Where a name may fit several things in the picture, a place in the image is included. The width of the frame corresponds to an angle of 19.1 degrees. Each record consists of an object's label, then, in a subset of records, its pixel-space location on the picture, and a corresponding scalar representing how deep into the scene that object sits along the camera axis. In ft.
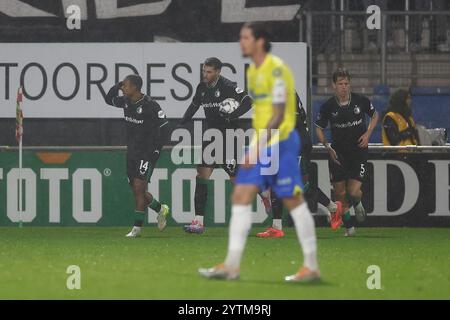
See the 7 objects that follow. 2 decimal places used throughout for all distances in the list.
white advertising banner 66.18
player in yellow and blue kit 33.40
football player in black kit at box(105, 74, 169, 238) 54.44
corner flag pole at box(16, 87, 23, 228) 58.80
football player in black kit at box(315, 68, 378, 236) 53.88
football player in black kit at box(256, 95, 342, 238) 53.83
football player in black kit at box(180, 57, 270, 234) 54.34
